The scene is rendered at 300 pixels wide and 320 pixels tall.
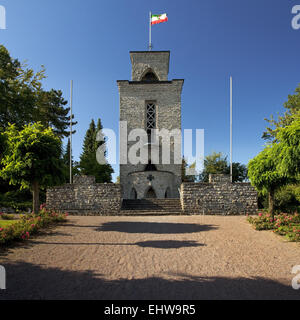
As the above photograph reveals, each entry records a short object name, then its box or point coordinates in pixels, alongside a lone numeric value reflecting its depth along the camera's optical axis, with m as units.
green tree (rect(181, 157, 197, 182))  29.90
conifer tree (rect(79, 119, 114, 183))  27.19
